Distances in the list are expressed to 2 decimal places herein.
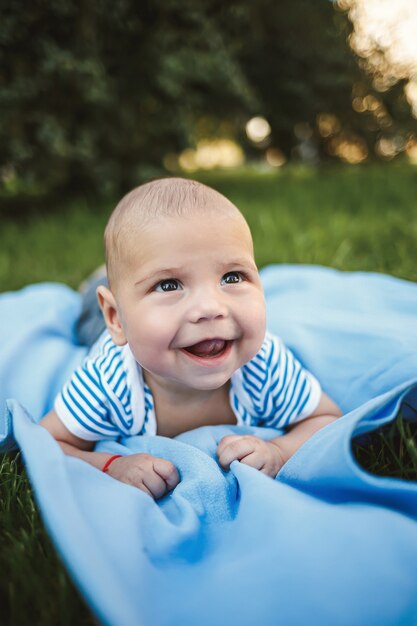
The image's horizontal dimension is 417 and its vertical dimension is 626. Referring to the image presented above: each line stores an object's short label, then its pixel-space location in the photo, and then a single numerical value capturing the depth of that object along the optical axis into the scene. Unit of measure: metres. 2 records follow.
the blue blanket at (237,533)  0.36
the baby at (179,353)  0.45
